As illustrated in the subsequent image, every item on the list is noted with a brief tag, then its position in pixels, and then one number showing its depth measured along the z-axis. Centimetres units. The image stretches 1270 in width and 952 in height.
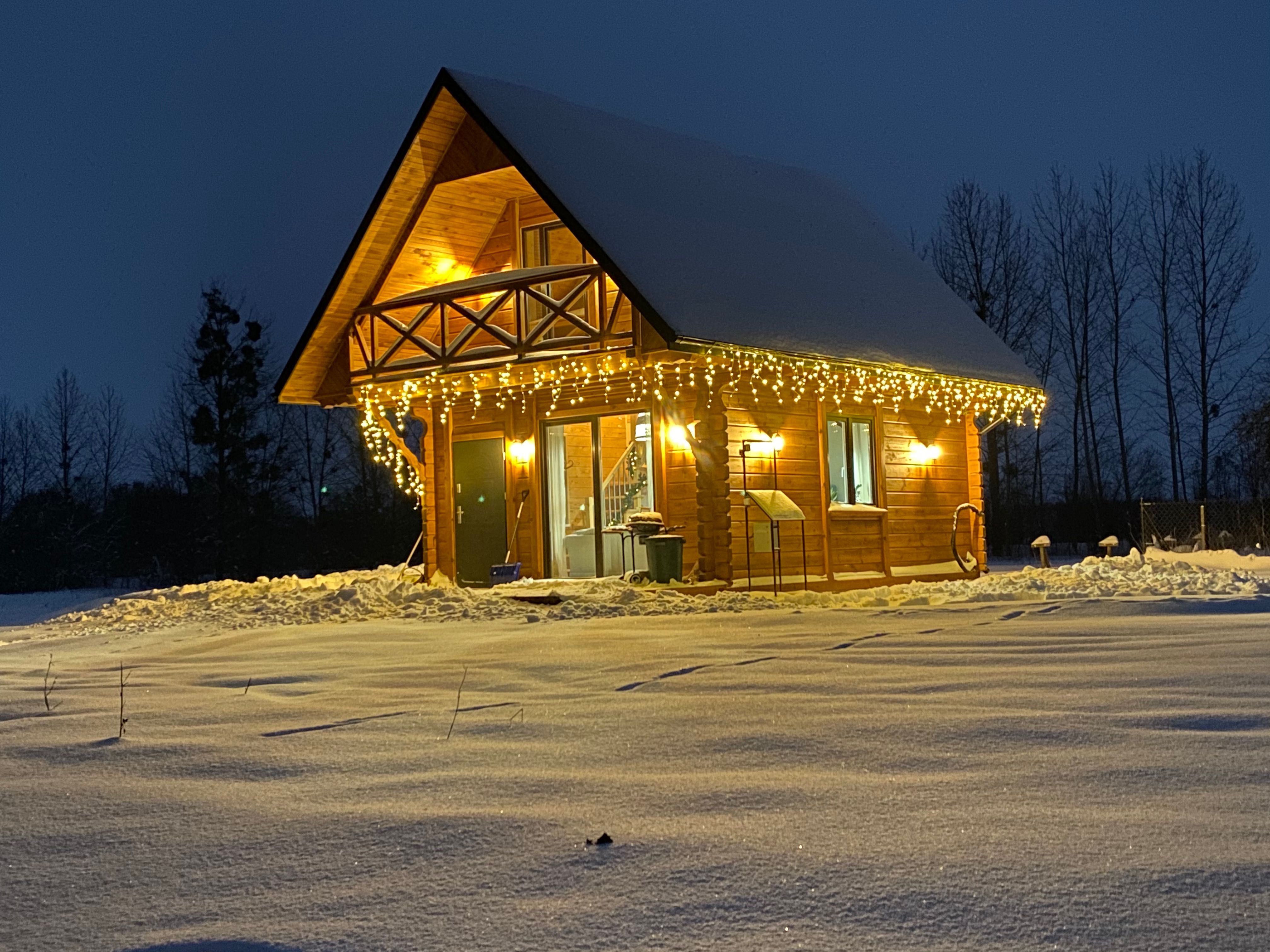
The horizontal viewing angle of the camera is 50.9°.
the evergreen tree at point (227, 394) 3183
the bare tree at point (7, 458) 3538
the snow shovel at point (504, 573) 1548
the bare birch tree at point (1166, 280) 3353
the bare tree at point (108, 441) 3831
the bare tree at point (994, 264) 3378
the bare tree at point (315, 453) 3988
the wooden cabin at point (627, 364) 1490
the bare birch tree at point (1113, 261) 3431
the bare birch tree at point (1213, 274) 3284
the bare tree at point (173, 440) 3644
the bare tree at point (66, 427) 3650
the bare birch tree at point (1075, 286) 3472
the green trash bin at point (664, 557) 1459
